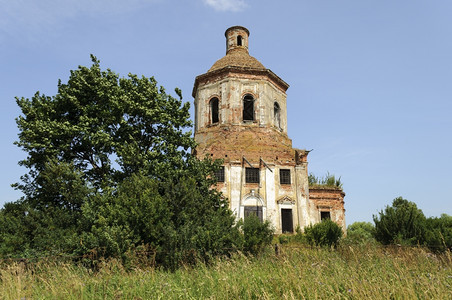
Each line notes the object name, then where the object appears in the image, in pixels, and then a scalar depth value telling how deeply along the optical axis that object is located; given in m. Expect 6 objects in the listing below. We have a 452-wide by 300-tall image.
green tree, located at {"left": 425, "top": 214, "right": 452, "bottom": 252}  15.66
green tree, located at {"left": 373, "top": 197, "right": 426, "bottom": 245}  17.70
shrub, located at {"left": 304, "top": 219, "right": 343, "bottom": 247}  18.07
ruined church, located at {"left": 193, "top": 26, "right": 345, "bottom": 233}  22.75
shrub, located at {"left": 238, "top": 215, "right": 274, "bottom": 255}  12.47
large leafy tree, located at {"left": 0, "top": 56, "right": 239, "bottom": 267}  11.49
